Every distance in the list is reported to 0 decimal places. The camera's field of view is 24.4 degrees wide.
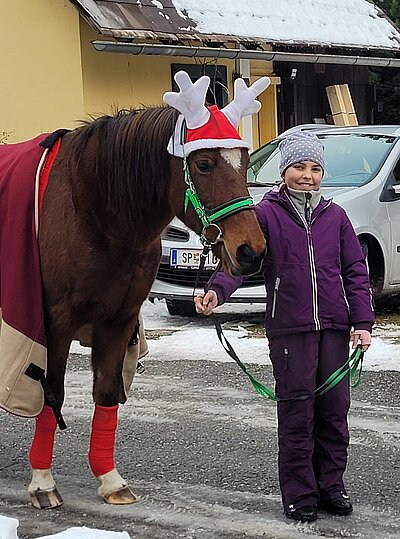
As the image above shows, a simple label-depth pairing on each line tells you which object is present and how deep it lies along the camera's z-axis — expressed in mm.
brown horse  3969
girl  4012
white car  8609
